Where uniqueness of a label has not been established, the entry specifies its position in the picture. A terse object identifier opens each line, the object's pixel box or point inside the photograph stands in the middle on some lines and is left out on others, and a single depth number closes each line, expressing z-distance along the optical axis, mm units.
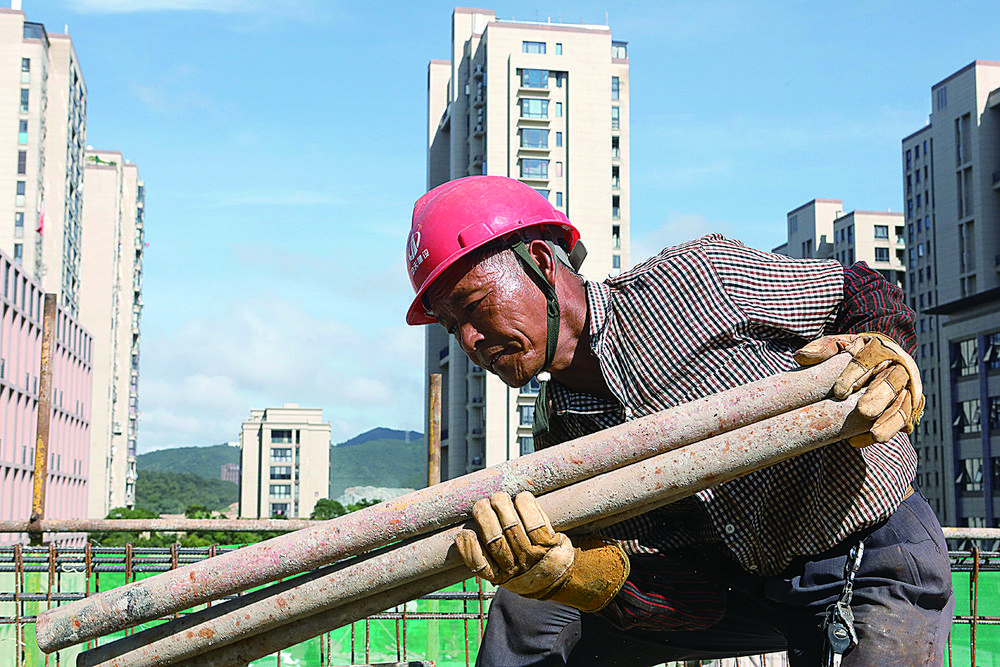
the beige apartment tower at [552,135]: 57031
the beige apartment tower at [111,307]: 75312
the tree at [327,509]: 63931
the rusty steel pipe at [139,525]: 6086
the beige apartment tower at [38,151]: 60156
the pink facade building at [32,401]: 39469
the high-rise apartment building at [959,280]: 49781
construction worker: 2664
